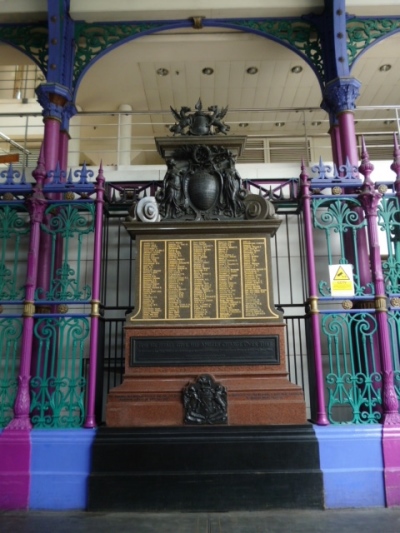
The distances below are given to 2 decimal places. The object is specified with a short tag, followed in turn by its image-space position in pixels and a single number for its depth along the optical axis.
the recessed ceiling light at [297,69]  9.60
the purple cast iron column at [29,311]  5.06
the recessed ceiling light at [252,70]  9.79
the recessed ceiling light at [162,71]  9.86
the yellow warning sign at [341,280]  5.30
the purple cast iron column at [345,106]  7.06
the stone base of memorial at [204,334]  4.97
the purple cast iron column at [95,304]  5.09
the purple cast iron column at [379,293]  5.01
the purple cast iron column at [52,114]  7.10
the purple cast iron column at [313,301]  5.06
